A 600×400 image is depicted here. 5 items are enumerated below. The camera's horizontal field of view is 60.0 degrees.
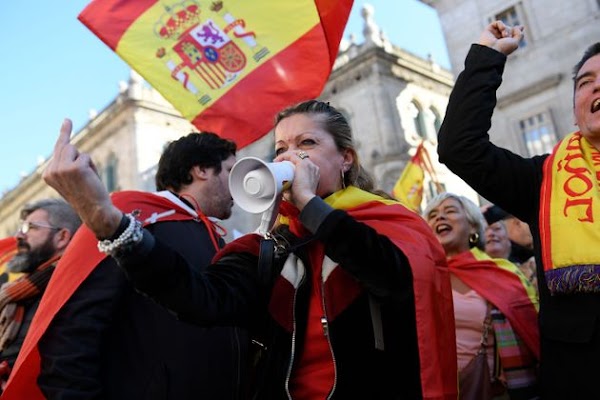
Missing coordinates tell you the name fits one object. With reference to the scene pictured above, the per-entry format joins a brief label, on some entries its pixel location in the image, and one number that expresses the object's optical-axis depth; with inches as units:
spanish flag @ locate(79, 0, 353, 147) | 161.2
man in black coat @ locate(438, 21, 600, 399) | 72.2
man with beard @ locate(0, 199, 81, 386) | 125.2
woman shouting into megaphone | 63.0
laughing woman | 125.0
